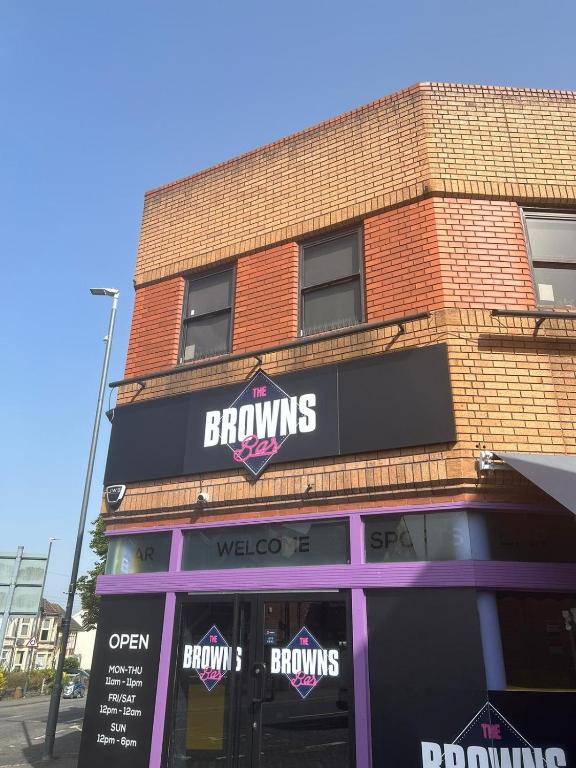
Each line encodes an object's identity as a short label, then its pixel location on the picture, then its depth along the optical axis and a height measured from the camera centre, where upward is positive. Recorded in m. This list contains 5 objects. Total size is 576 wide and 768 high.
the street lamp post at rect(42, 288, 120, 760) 10.27 +2.18
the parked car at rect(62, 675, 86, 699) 36.94 -2.82
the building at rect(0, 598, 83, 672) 70.71 +0.42
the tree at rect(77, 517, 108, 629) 30.89 +3.26
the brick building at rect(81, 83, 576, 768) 4.97 +1.90
